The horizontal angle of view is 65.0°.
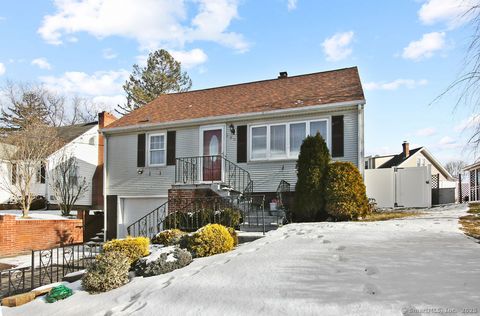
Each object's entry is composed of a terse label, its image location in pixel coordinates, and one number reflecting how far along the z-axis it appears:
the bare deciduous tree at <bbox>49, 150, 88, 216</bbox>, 19.19
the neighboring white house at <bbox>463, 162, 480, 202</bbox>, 23.95
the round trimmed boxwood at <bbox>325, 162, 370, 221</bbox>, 10.80
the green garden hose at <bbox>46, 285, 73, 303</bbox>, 6.53
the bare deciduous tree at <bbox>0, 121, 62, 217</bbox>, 17.70
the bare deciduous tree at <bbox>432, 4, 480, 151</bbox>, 5.72
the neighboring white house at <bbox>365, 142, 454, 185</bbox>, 27.50
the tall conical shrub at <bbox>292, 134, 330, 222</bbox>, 11.27
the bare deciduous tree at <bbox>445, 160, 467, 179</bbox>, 58.69
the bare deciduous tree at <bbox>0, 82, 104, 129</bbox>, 36.88
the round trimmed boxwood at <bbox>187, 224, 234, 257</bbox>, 7.89
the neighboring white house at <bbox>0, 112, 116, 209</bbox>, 22.58
